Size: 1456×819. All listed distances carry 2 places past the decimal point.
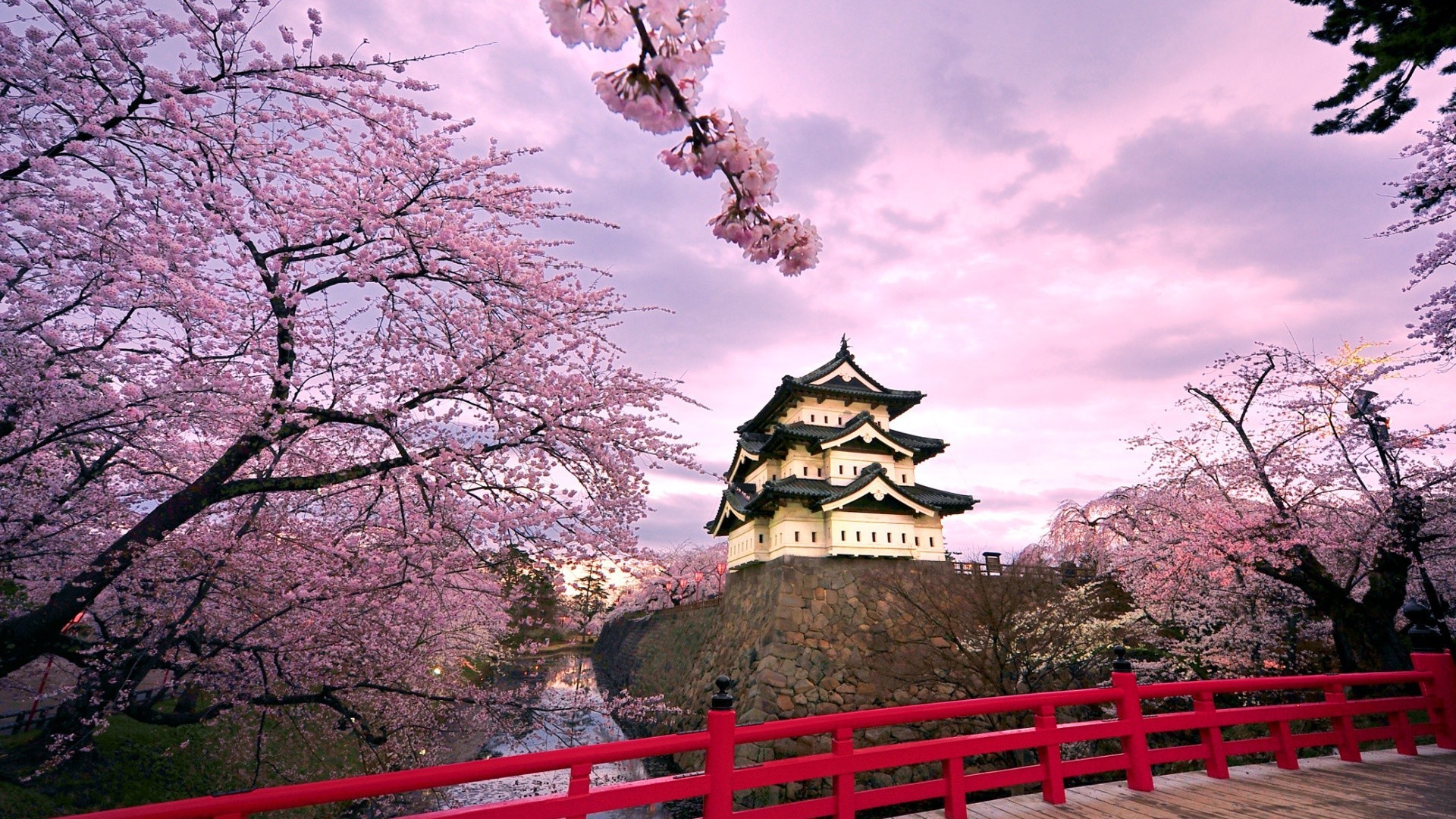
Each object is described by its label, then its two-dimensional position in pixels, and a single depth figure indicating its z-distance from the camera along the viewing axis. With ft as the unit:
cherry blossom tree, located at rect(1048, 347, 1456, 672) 37.50
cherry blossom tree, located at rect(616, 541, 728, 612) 124.36
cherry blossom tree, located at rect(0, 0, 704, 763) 16.63
